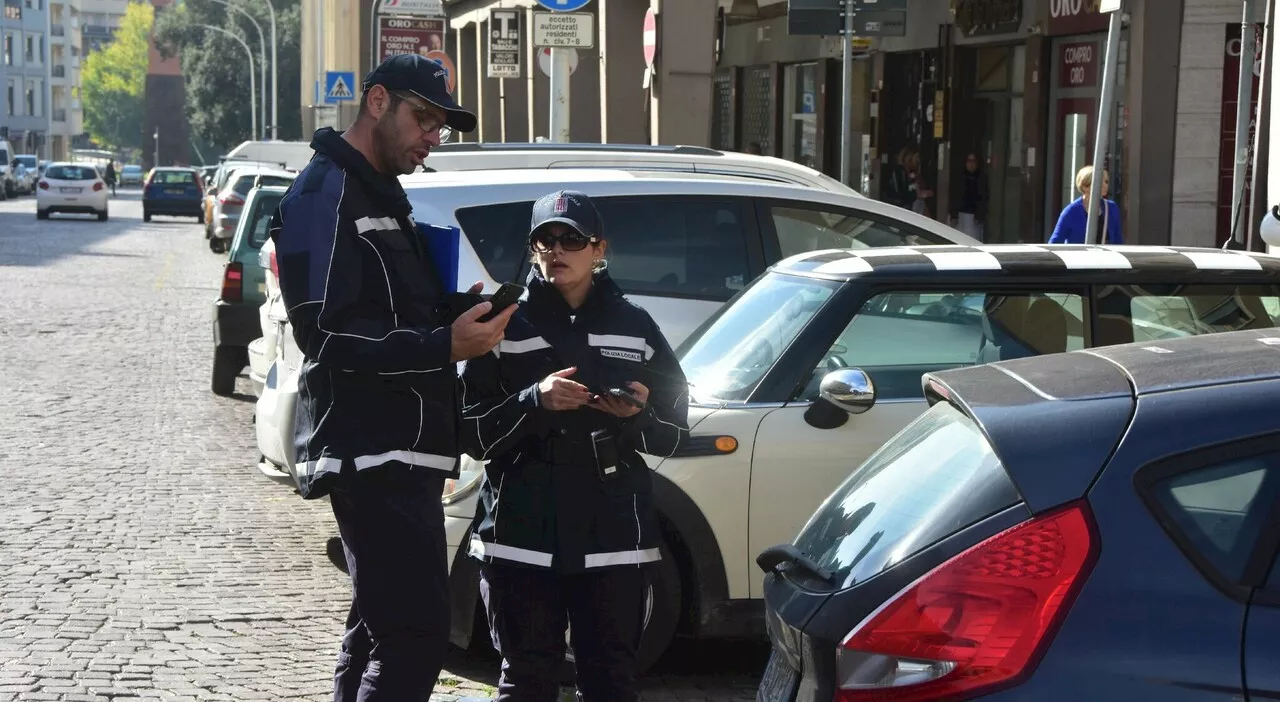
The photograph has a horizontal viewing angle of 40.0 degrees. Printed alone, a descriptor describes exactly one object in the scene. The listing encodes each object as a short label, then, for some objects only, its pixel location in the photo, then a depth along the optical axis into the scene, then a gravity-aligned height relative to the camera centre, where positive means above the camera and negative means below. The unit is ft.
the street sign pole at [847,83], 38.01 +1.06
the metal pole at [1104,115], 31.07 +0.36
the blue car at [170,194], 179.52 -7.37
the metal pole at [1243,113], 35.94 +0.48
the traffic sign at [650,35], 53.26 +2.83
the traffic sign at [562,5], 47.39 +3.30
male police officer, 13.21 -1.76
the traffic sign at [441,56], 69.21 +2.75
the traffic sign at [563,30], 47.83 +2.65
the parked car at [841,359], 18.52 -2.43
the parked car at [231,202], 87.66 -3.90
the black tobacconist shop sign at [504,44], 63.67 +3.01
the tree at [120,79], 478.59 +11.46
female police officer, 13.99 -2.68
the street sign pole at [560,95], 49.67 +0.92
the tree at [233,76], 314.96 +8.37
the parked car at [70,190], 167.12 -6.66
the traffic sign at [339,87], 100.69 +2.17
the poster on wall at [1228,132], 56.65 +0.16
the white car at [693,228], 25.03 -1.41
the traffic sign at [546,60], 54.00 +2.27
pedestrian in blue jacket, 48.01 -2.34
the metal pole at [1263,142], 37.78 -0.10
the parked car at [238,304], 41.88 -4.29
